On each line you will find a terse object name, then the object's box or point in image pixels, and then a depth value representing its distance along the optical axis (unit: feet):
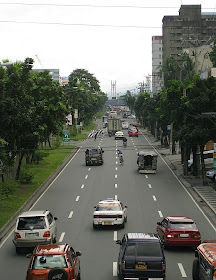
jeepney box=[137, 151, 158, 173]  190.86
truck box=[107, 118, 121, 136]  361.51
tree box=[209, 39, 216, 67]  355.89
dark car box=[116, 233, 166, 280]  62.75
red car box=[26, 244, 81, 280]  57.57
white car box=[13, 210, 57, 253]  84.94
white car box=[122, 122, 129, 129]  437.58
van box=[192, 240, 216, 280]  55.36
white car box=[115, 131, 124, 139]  329.03
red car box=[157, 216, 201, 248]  85.61
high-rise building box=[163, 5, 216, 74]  426.22
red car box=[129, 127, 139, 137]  345.92
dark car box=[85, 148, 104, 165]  212.84
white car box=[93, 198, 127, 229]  103.55
